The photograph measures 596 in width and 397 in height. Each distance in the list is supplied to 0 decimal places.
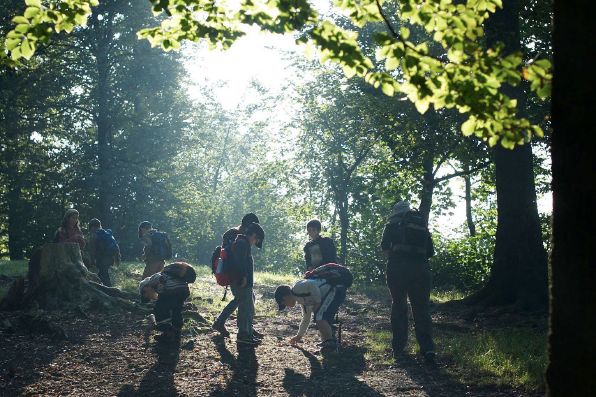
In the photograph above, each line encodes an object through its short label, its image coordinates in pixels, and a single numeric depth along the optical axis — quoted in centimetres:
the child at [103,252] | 1548
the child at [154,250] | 1458
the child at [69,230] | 1370
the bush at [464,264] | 2047
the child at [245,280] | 985
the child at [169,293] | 980
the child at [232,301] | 999
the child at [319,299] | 941
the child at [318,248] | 1021
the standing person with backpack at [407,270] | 881
